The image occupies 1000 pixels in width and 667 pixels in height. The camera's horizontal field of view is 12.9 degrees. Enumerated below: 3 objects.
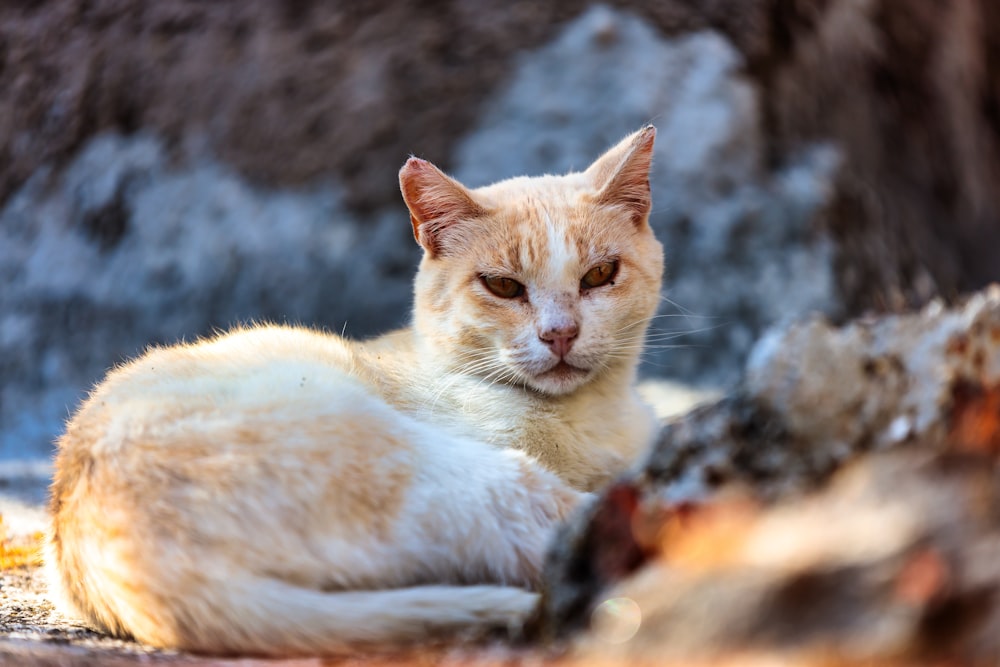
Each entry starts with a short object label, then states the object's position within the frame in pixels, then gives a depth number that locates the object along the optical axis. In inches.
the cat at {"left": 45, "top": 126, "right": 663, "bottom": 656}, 70.1
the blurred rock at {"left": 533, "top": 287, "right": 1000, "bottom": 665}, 66.5
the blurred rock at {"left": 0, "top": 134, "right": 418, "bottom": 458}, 88.5
